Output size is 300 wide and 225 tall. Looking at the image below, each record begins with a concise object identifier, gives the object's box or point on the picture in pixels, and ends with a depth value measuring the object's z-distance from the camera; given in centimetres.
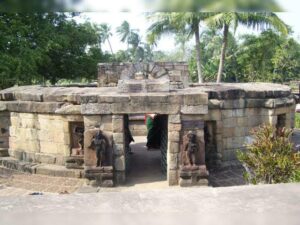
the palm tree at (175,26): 1881
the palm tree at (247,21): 1781
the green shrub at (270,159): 622
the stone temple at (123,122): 720
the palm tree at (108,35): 4466
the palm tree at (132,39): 4759
